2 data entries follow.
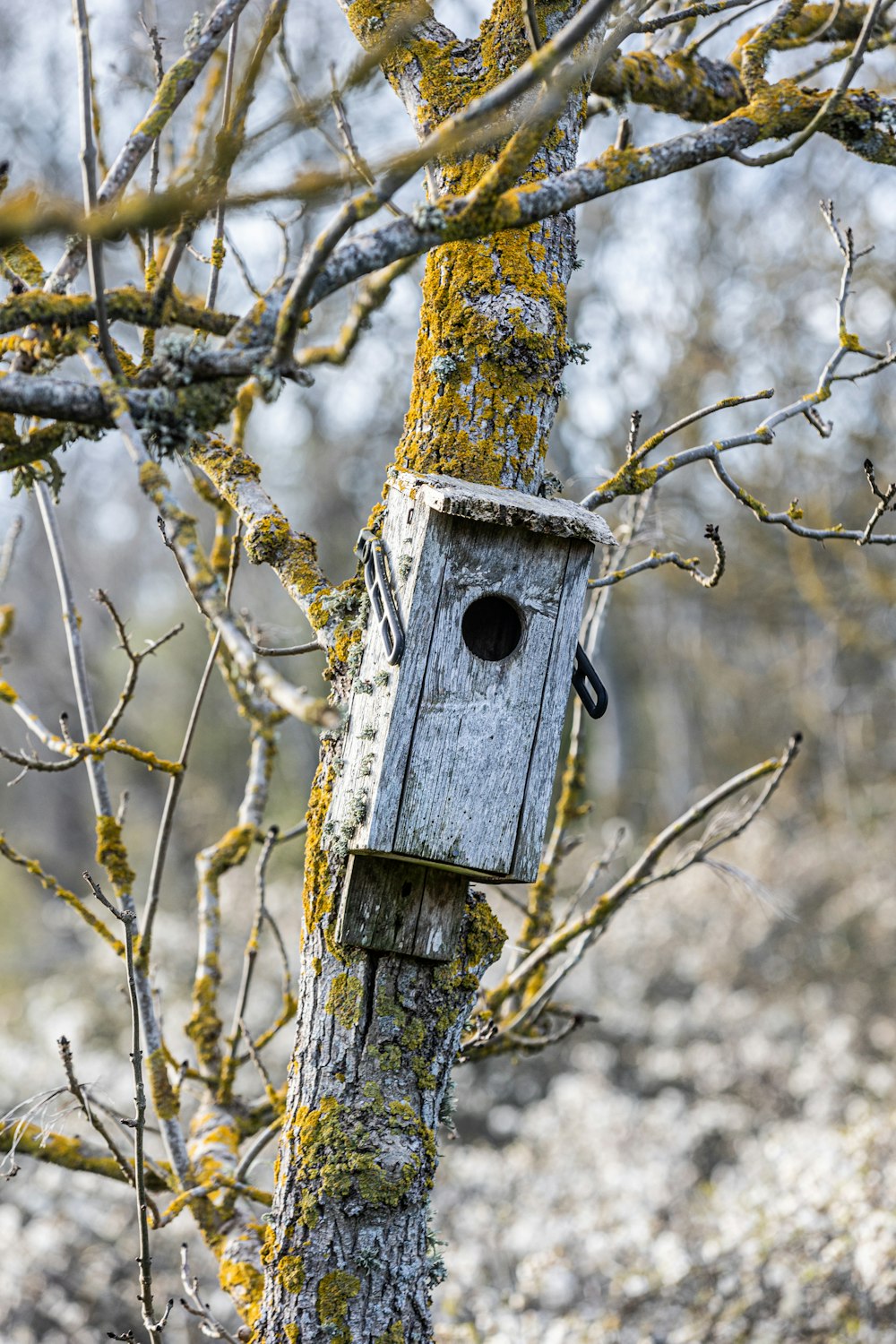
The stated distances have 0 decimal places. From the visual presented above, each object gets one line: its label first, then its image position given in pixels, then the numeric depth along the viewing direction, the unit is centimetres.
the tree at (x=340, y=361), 414
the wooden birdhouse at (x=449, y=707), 429
